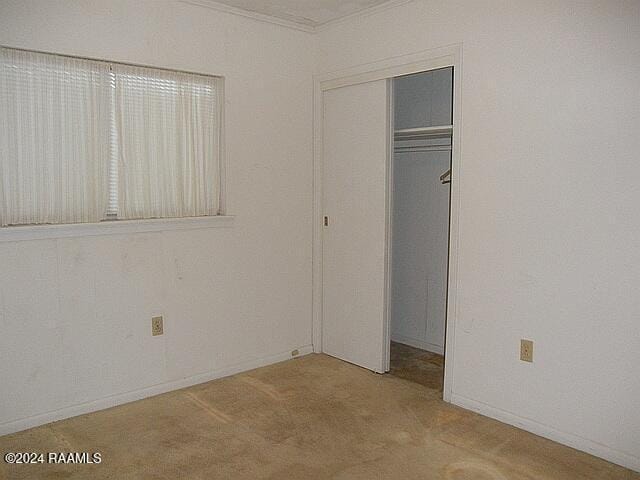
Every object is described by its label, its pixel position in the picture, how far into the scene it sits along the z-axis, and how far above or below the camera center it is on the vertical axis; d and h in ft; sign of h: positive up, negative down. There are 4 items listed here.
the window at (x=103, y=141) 9.28 +0.98
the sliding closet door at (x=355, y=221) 12.06 -0.58
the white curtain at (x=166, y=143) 10.48 +1.03
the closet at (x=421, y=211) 13.42 -0.37
